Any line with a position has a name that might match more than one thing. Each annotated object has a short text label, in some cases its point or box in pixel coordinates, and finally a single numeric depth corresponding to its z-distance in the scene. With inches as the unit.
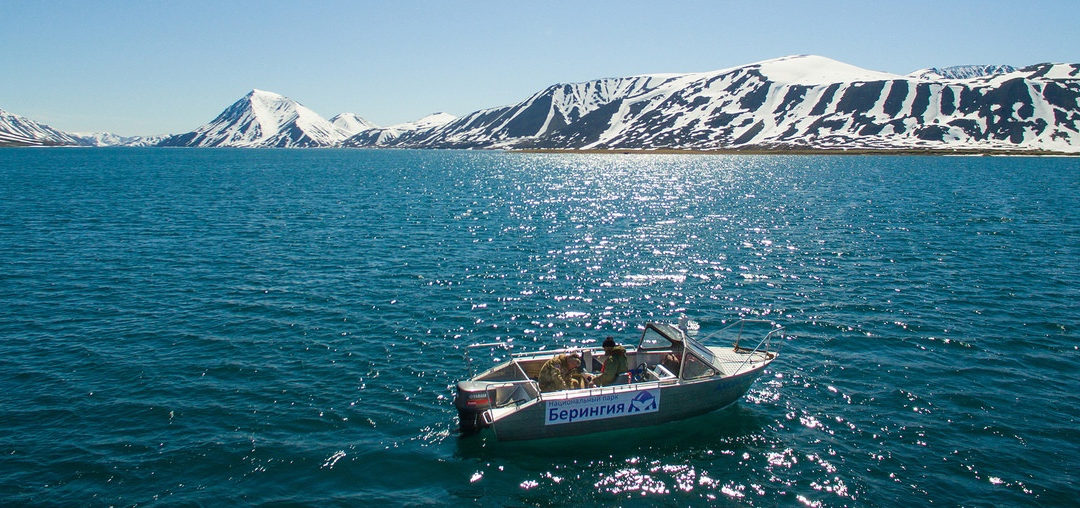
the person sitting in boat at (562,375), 840.9
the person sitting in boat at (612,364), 875.4
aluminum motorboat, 799.1
